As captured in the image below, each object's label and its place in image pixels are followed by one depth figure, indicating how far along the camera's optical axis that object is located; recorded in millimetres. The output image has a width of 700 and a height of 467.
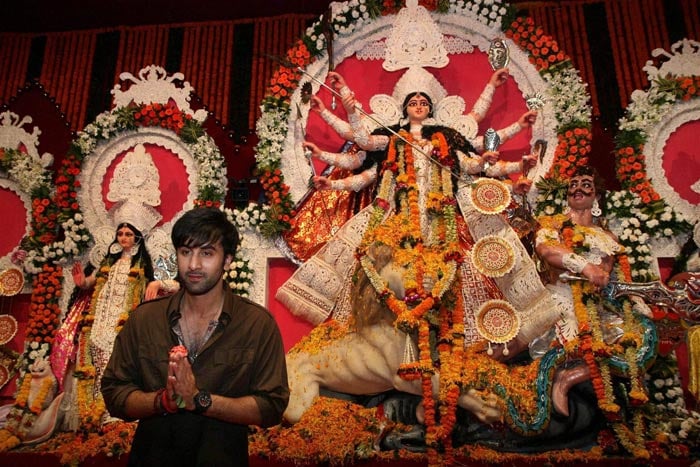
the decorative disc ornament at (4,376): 5680
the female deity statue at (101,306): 5043
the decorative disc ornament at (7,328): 5598
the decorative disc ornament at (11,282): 5648
